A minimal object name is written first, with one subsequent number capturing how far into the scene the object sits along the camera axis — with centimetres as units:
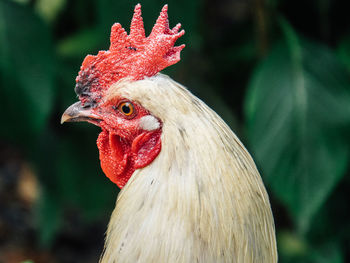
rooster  313
